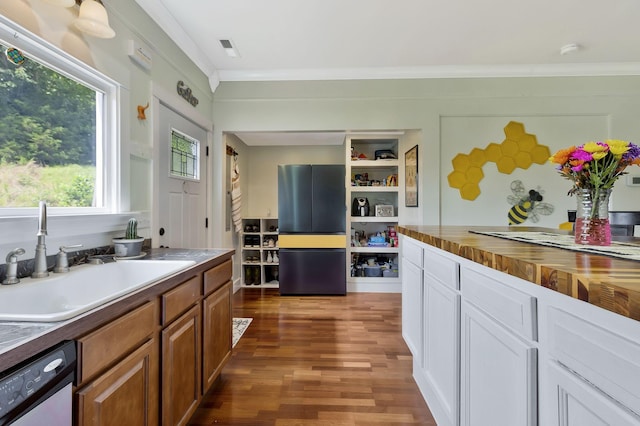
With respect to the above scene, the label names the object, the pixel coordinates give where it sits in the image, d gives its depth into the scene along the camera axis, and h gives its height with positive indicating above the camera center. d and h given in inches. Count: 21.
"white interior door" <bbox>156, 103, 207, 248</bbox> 90.5 +11.6
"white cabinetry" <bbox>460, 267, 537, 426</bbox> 31.7 -17.5
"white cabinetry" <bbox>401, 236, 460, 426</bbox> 50.1 -22.7
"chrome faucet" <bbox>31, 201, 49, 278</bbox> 46.6 -5.3
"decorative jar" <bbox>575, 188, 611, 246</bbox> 42.8 -0.7
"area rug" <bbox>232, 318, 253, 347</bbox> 101.5 -41.5
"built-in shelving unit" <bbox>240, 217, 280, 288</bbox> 167.6 -22.2
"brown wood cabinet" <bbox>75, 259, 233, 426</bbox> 33.0 -20.6
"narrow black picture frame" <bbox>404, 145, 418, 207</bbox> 134.0 +17.6
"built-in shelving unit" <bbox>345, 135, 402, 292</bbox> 157.9 +1.2
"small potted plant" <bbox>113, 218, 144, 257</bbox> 62.9 -5.9
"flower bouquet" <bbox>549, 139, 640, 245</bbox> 40.6 +5.5
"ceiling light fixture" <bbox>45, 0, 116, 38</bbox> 55.2 +36.9
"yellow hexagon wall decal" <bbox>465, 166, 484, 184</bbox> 128.3 +17.0
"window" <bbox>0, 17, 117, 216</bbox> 49.1 +16.7
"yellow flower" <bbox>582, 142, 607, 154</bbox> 40.4 +9.0
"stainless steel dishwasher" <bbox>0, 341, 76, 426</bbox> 23.2 -14.9
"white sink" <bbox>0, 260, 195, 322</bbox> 37.8 -11.1
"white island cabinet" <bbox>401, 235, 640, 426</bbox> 22.1 -14.5
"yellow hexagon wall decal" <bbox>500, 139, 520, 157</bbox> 127.0 +28.5
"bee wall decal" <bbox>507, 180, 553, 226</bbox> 126.9 +3.6
